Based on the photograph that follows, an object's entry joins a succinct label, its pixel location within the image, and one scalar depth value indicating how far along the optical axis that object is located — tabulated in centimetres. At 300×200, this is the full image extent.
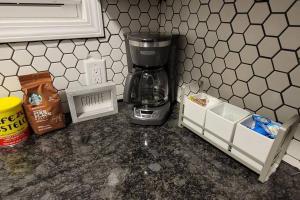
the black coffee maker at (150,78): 78
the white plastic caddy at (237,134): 59
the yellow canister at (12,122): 74
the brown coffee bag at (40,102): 79
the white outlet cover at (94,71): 97
